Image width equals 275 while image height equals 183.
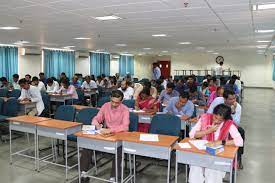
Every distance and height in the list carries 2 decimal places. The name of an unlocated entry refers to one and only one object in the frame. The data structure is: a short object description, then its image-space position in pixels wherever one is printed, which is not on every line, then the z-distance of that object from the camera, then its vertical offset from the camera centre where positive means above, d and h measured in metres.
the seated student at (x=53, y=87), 8.92 -0.44
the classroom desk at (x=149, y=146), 3.10 -0.87
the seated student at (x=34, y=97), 6.20 -0.56
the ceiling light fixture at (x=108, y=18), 5.44 +1.25
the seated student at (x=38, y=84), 8.71 -0.33
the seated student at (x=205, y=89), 7.97 -0.40
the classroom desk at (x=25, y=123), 4.21 -0.82
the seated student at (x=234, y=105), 4.25 -0.47
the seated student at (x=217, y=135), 3.06 -0.72
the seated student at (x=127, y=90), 7.30 -0.41
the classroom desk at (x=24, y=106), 6.27 -0.80
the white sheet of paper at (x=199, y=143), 2.99 -0.81
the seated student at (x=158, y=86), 8.33 -0.33
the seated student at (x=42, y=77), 10.79 -0.11
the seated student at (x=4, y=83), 9.70 -0.35
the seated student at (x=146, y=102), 5.56 -0.58
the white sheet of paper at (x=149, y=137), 3.28 -0.81
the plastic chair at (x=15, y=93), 7.91 -0.60
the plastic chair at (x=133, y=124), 4.15 -0.78
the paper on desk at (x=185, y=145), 3.02 -0.82
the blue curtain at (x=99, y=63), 17.84 +0.84
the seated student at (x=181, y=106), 4.80 -0.59
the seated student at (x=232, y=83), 8.07 -0.19
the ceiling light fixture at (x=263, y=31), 7.78 +1.40
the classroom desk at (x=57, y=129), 3.87 -0.83
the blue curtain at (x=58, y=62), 14.55 +0.72
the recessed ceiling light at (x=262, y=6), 4.46 +1.25
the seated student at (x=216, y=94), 5.76 -0.41
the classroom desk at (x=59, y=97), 8.09 -0.71
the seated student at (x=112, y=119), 3.79 -0.69
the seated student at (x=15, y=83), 9.62 -0.34
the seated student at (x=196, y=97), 6.62 -0.55
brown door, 24.44 +0.86
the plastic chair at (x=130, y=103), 5.85 -0.63
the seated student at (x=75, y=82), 10.57 -0.30
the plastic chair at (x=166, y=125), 3.87 -0.74
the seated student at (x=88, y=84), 10.37 -0.37
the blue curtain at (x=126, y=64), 21.05 +0.92
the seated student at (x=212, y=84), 7.81 -0.23
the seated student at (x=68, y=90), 8.26 -0.49
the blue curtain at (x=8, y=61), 12.40 +0.62
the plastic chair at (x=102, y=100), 6.31 -0.62
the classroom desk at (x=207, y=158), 2.73 -0.90
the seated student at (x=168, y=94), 6.33 -0.45
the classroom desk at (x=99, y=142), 3.34 -0.90
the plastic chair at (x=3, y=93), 8.18 -0.61
